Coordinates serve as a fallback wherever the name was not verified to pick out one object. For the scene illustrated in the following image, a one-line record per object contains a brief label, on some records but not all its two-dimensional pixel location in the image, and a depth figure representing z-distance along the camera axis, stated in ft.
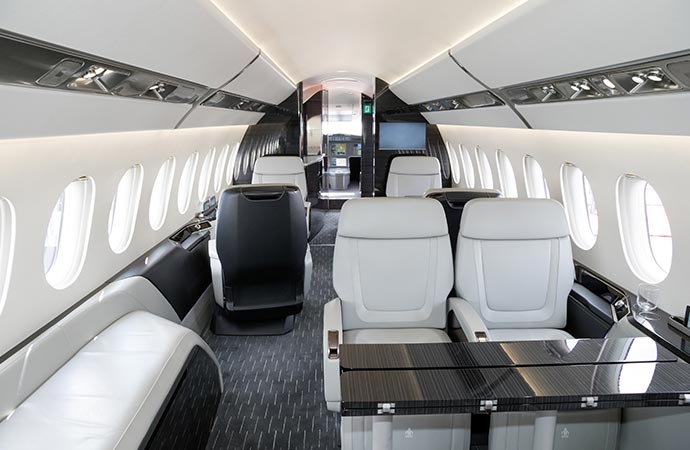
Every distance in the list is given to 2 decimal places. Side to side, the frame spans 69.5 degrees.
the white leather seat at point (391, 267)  10.99
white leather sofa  7.15
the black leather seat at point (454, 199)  14.11
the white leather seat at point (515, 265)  11.08
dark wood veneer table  6.17
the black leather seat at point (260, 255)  14.02
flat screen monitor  31.12
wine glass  9.17
